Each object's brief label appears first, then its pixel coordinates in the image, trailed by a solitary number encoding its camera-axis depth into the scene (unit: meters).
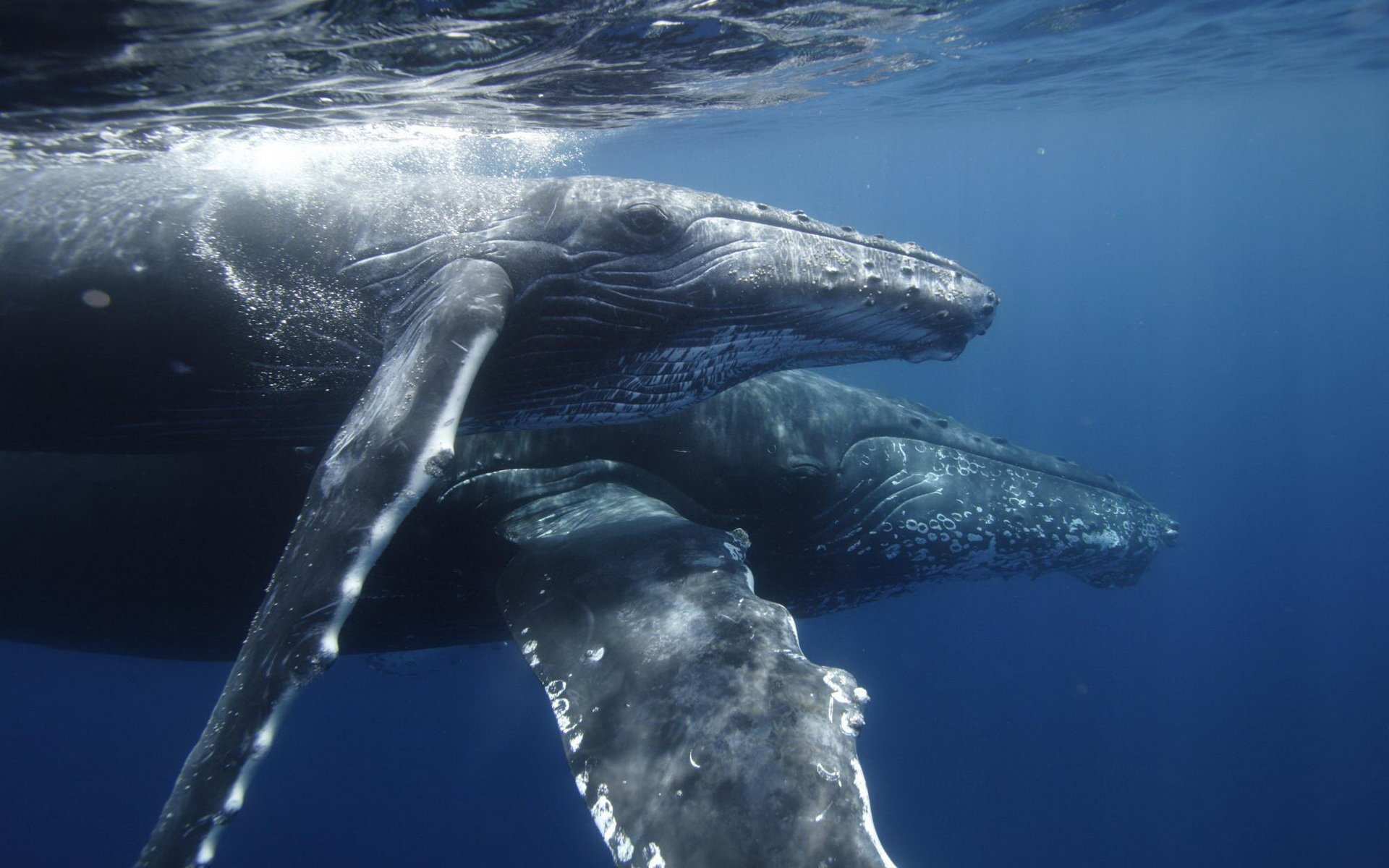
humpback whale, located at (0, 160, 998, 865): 4.48
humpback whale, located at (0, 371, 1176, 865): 3.20
